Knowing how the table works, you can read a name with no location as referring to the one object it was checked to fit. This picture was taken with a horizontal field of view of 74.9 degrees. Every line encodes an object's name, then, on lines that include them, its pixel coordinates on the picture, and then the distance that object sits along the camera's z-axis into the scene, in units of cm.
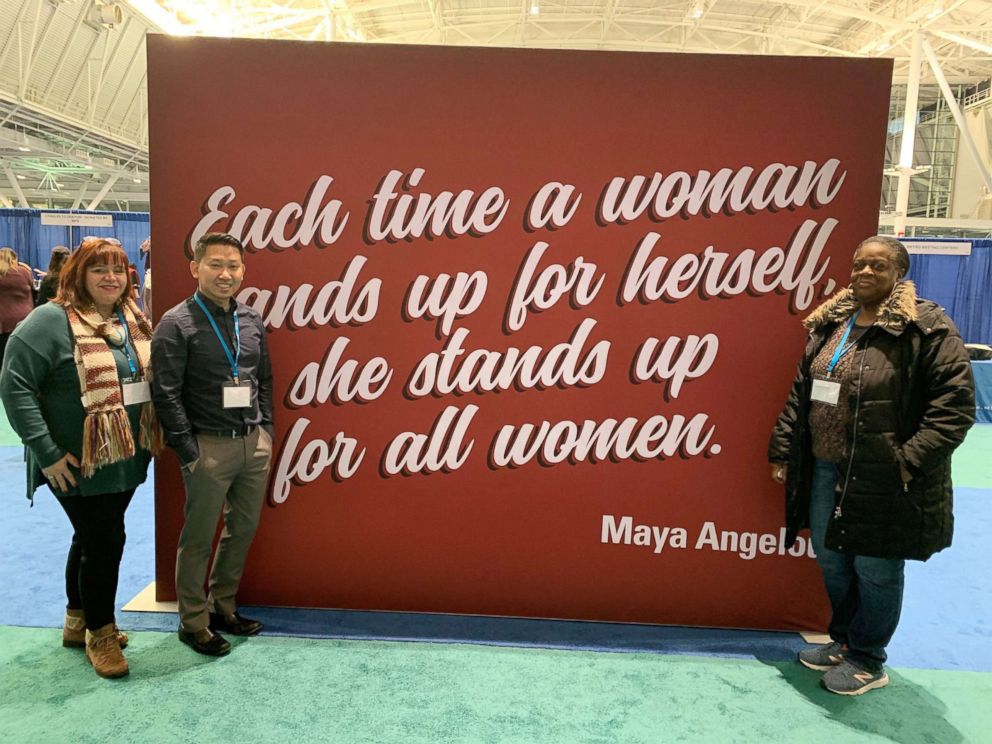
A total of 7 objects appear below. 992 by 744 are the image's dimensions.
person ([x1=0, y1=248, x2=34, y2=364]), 576
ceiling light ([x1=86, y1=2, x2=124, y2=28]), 1047
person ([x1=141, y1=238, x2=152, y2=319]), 661
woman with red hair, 225
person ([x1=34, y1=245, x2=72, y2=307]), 391
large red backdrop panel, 288
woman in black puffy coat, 226
